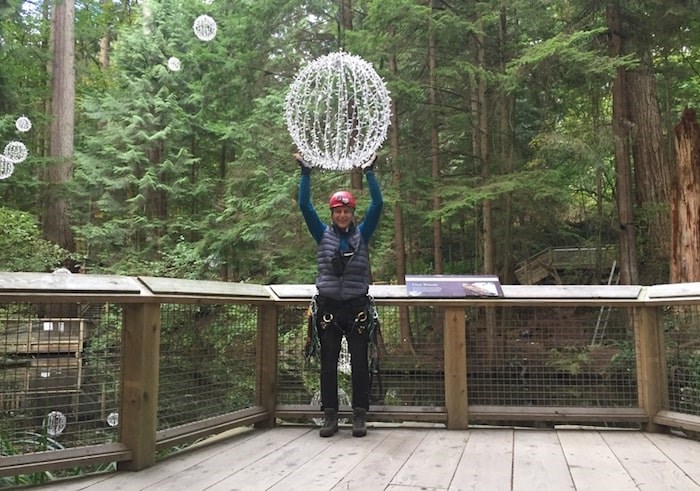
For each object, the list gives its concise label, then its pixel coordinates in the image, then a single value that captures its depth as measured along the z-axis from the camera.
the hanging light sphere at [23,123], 12.29
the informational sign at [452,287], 3.86
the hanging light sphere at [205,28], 10.53
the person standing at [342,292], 3.53
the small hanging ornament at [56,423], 2.95
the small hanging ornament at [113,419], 2.97
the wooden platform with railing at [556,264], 11.40
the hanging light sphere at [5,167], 10.20
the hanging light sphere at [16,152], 11.66
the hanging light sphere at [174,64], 14.49
